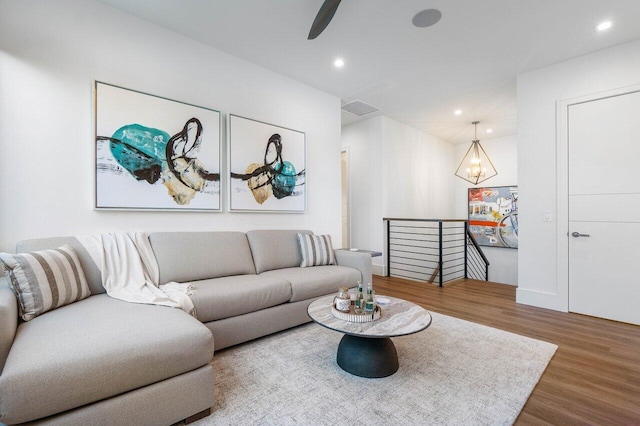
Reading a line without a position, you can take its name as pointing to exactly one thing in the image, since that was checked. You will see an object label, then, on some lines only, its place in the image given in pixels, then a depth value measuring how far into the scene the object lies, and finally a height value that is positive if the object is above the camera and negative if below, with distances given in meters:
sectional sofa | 1.13 -0.64
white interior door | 2.89 +0.05
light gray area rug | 1.54 -1.07
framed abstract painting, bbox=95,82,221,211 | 2.40 +0.55
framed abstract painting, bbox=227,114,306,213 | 3.19 +0.54
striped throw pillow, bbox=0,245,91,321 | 1.60 -0.39
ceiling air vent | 4.58 +1.71
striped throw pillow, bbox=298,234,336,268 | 3.29 -0.44
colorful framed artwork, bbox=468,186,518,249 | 6.15 -0.08
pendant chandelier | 6.48 +1.06
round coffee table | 1.75 -0.70
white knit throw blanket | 1.97 -0.45
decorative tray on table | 1.86 -0.67
